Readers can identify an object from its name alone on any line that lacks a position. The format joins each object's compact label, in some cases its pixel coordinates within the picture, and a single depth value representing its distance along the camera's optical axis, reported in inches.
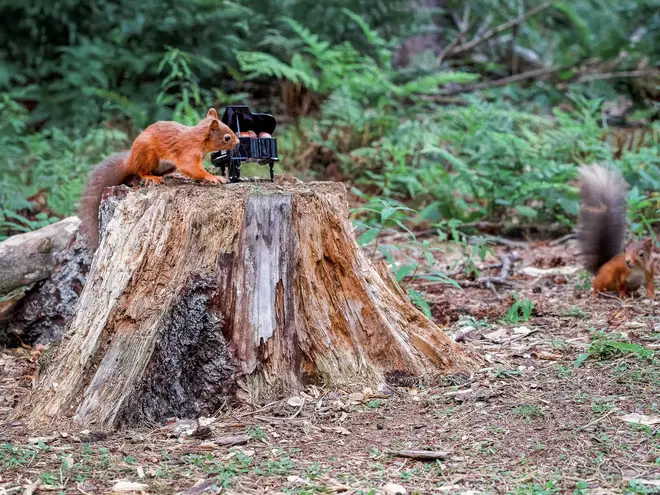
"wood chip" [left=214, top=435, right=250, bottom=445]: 207.2
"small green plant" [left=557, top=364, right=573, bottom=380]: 249.9
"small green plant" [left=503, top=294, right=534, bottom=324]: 323.6
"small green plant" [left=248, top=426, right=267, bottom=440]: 210.7
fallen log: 323.6
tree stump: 226.5
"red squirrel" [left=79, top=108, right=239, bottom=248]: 264.2
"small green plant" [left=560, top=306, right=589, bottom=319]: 328.8
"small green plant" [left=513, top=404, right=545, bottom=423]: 218.2
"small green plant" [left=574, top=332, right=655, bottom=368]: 258.1
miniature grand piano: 271.1
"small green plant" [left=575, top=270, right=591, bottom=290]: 382.6
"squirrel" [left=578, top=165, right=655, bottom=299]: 356.8
